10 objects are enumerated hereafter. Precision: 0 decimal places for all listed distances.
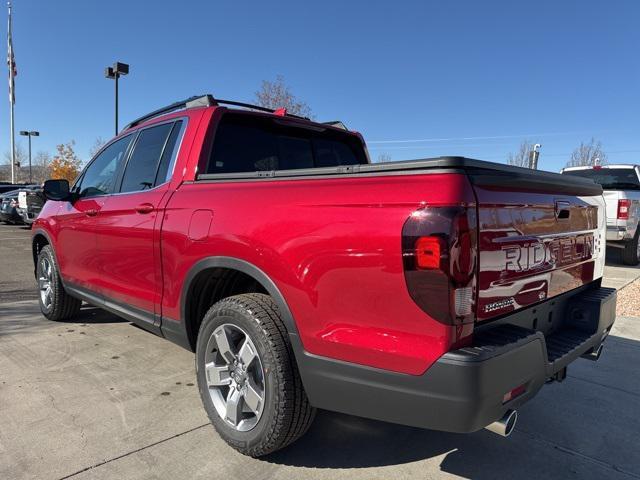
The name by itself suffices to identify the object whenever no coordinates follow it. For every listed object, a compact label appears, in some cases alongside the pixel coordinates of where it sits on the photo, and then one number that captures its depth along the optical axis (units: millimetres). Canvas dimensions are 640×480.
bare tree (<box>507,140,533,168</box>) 35316
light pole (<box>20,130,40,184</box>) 49788
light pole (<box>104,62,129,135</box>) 16953
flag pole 36656
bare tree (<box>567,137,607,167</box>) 35719
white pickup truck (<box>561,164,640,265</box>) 8938
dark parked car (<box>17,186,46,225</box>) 14703
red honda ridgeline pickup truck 1848
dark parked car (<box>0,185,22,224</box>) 16516
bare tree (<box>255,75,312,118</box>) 20281
